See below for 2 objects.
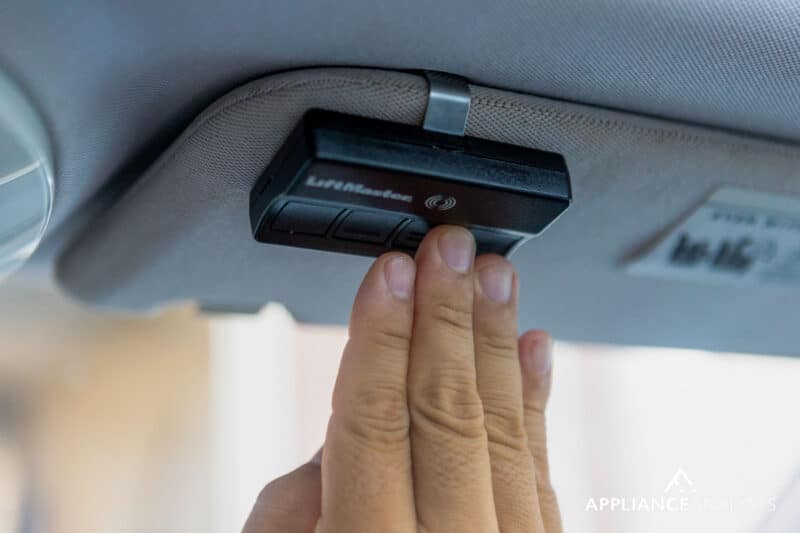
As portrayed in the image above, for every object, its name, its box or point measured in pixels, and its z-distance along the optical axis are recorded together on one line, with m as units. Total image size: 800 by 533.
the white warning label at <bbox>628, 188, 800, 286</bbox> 0.61
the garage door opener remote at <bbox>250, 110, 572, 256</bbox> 0.44
